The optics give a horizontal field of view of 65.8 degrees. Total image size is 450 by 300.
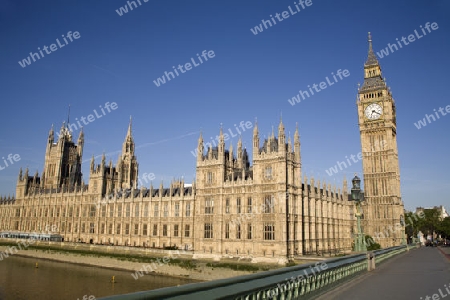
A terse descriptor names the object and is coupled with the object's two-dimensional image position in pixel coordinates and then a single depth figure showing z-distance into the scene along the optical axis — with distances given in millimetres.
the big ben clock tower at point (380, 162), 82625
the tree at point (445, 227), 101500
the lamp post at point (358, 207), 20609
